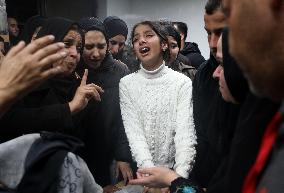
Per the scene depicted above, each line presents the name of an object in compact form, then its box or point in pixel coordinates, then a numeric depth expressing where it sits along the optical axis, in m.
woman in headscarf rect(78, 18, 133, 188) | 2.05
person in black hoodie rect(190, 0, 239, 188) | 1.42
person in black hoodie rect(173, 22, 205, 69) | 3.65
